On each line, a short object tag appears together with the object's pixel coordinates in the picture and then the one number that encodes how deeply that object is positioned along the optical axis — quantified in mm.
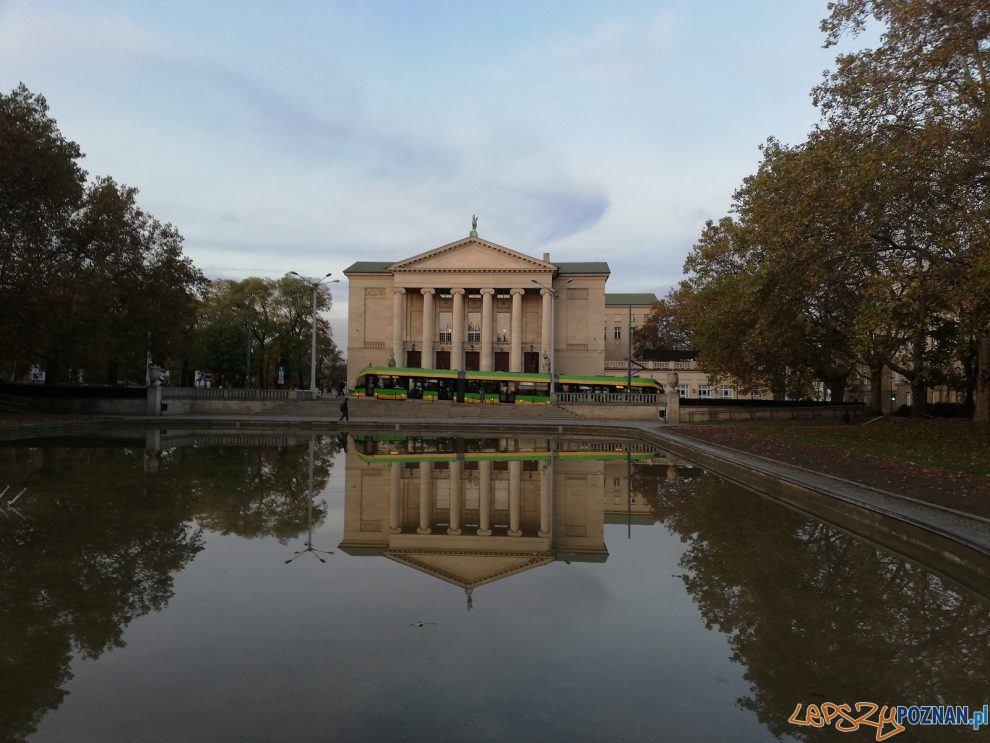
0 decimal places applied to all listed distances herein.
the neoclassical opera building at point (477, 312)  77938
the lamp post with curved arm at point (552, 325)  56169
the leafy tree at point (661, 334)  96169
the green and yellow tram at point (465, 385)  57250
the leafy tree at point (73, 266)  29734
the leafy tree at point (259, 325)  69188
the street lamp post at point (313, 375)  51872
